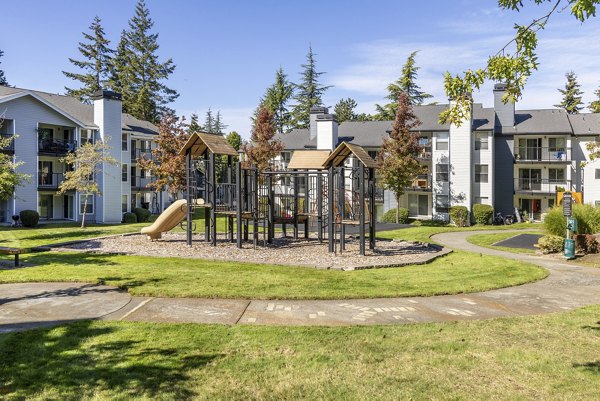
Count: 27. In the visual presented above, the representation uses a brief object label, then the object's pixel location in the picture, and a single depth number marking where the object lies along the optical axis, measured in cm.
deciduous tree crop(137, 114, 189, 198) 3544
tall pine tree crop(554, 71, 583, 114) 7319
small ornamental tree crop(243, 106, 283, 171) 4412
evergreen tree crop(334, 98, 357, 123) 8458
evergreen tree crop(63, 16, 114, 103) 6900
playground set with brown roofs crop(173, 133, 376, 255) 1762
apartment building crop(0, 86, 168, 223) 3444
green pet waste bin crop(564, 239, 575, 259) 1844
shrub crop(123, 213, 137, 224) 4025
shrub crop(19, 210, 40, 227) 3209
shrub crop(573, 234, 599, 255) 1927
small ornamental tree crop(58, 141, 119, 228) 3145
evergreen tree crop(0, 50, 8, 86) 6607
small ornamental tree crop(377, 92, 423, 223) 3894
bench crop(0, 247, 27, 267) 1378
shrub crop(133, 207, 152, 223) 4166
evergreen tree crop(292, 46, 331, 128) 7062
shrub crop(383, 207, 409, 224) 4147
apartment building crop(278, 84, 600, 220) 4238
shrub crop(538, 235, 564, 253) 2016
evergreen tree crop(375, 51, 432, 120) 5908
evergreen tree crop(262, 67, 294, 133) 7388
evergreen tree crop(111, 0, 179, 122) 6994
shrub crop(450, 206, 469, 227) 4050
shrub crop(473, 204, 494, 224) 4056
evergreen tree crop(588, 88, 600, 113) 3345
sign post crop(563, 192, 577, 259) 1845
